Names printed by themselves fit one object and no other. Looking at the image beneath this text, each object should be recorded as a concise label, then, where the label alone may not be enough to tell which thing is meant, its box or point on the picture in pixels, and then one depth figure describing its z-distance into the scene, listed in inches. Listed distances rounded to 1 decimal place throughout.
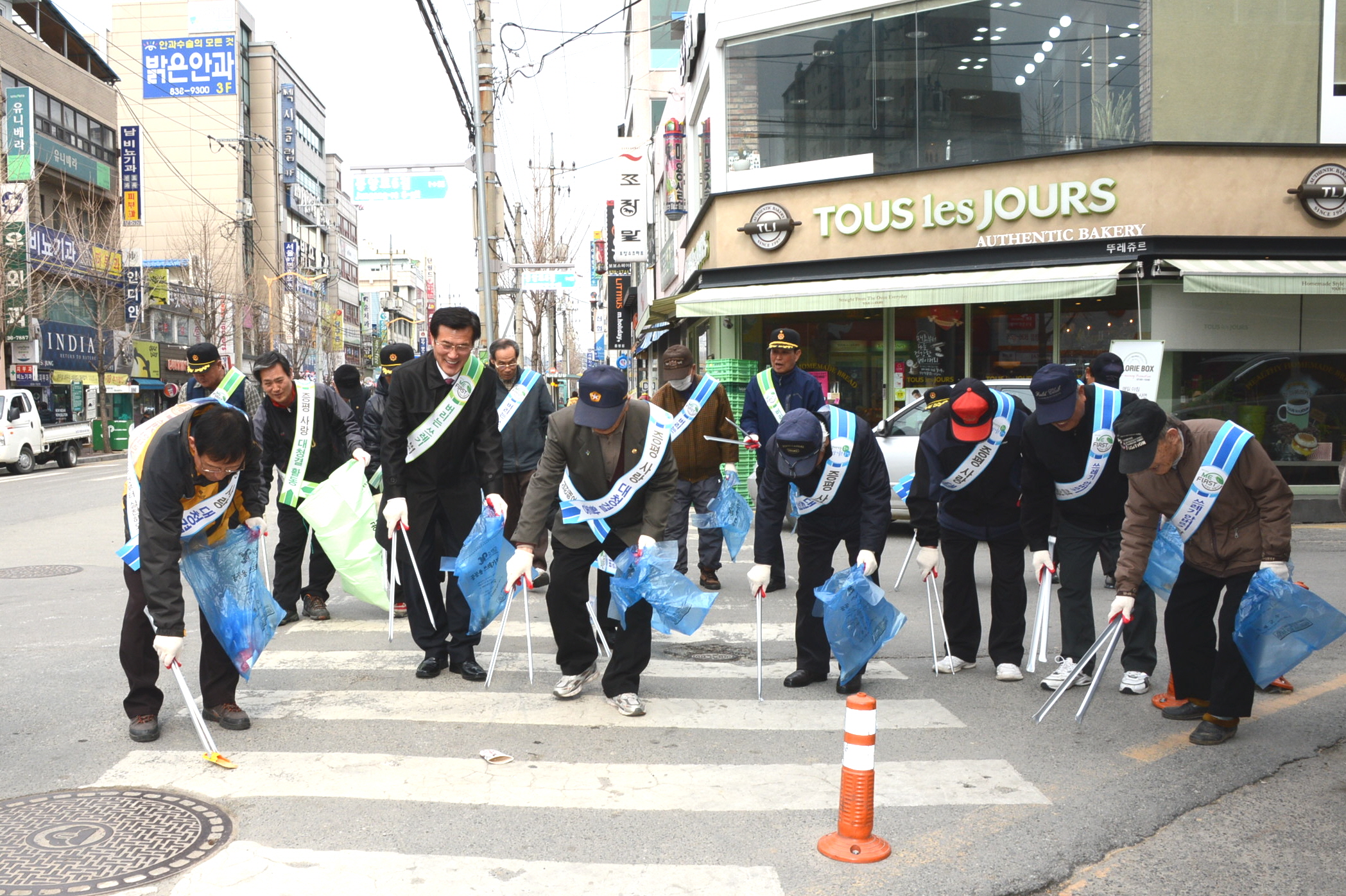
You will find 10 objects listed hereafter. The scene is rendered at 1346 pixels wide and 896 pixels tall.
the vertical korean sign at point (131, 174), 1483.8
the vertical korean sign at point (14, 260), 1150.3
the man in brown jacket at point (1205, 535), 179.6
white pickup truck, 903.1
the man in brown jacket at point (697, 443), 343.6
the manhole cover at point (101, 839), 136.1
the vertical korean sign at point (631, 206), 1182.3
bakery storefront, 554.9
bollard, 140.4
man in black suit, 230.2
